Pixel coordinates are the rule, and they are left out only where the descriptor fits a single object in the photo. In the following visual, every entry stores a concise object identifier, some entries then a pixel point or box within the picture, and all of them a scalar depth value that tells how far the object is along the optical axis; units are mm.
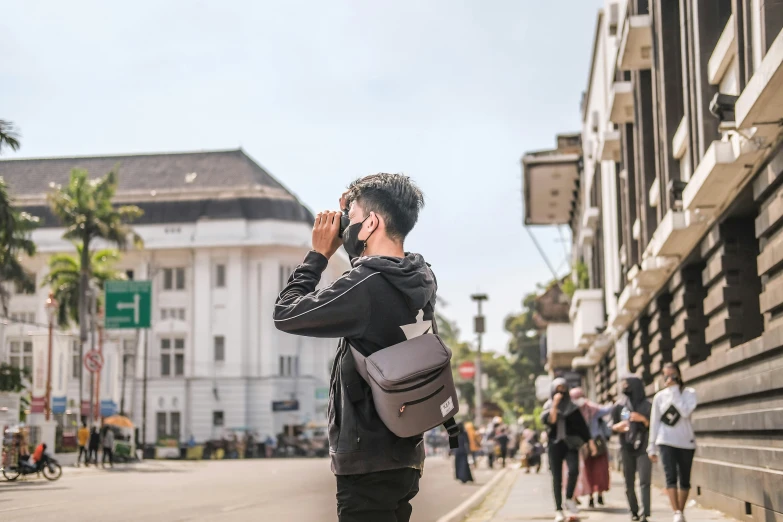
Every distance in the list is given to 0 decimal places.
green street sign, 41781
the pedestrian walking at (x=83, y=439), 39631
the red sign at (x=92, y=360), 37719
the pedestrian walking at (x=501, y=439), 42566
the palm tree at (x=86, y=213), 48938
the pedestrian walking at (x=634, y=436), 12242
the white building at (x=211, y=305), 71375
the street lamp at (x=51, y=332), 35562
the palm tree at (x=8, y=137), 29259
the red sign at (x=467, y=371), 65750
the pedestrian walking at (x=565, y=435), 12562
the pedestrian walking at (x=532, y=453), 32812
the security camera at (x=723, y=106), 10172
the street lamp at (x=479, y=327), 55531
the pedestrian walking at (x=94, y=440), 39028
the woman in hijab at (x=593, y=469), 15492
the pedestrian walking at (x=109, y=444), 39094
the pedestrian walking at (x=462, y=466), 24906
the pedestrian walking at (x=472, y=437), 29345
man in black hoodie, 3834
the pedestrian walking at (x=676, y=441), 10750
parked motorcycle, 23891
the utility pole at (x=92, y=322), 40903
